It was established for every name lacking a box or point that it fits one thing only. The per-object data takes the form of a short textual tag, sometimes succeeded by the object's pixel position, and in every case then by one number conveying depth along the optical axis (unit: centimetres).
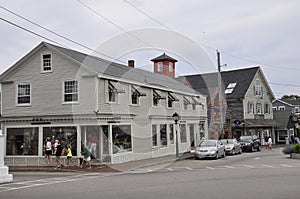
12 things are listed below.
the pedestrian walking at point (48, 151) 2245
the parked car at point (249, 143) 3709
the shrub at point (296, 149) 2690
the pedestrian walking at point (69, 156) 2209
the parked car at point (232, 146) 3212
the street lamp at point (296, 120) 4345
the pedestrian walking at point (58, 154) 2177
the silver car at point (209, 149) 2762
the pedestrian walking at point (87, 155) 2150
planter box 2664
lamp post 2890
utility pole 3356
